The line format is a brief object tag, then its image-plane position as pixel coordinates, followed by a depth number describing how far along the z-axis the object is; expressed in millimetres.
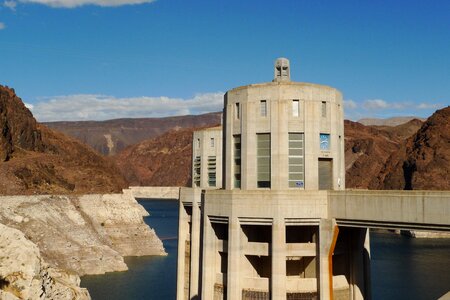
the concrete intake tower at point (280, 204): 26719
